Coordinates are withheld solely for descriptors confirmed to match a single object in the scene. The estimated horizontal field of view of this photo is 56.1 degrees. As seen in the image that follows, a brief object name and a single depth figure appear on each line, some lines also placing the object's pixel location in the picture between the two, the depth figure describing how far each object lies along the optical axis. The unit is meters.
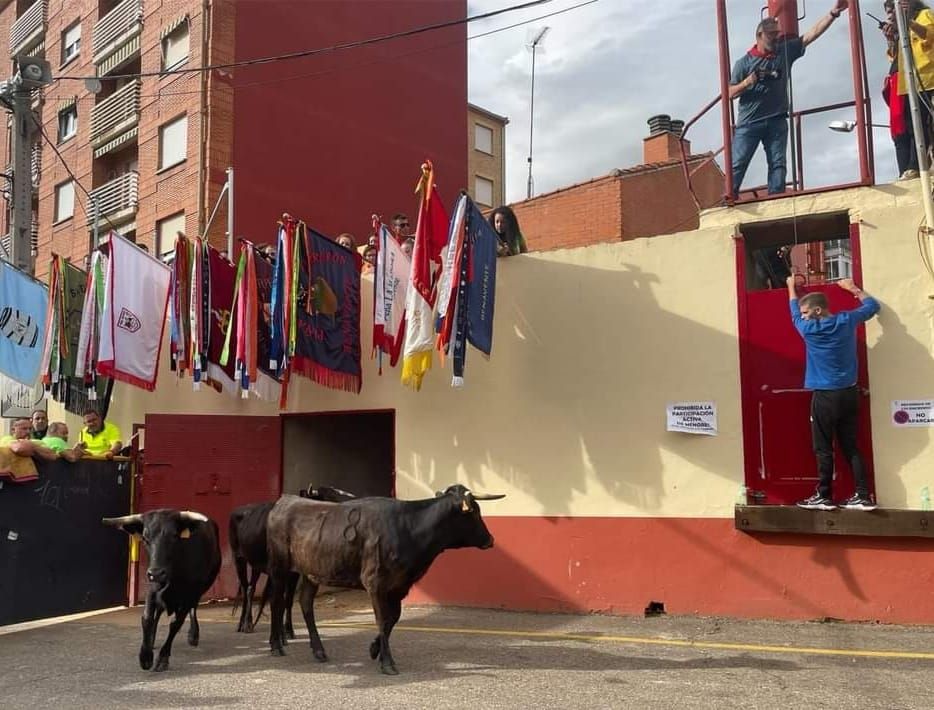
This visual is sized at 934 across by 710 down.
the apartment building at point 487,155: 39.34
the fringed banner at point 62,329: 11.86
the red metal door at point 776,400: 8.43
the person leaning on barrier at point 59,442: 9.15
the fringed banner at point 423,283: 9.06
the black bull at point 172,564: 7.00
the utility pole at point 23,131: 13.06
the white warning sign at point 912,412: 7.91
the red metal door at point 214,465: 10.34
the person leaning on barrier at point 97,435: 10.73
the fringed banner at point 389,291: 9.61
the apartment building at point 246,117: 20.73
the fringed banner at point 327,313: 9.91
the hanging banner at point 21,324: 11.75
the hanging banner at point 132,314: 10.58
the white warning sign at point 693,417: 8.76
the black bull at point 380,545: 7.05
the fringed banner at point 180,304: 10.66
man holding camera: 9.23
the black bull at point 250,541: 8.69
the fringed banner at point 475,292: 8.90
